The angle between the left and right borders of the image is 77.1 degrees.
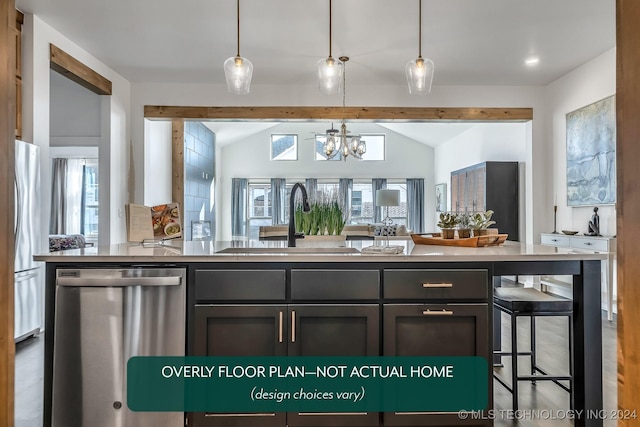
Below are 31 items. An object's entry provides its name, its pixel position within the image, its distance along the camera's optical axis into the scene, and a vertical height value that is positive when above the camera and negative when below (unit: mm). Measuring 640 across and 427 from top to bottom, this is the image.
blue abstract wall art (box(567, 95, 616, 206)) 4241 +723
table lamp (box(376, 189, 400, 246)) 8852 +437
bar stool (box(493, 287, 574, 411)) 1999 -466
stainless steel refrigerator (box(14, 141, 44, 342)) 3148 -193
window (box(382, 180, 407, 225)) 11297 +334
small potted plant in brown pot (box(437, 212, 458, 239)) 2443 -55
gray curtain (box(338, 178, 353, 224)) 11180 +686
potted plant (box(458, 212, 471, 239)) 2432 -60
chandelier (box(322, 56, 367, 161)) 5942 +1146
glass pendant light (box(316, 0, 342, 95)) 2607 +933
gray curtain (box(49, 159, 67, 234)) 6719 +308
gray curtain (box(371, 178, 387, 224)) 11250 +889
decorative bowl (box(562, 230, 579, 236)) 4617 -168
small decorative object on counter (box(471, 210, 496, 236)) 2393 -40
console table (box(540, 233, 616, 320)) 3912 -304
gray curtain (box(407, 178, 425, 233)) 11219 +361
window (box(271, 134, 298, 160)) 11320 +1983
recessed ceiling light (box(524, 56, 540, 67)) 4594 +1823
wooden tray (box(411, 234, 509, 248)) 2273 -140
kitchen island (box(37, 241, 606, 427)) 1802 -398
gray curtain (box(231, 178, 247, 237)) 11125 +311
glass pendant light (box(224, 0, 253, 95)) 2531 +909
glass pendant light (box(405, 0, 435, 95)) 2611 +937
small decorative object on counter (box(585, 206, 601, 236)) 4363 -81
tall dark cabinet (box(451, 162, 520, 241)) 6406 +375
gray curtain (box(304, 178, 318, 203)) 11042 +873
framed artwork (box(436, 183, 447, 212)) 10148 +511
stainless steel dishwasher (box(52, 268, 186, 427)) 1775 -532
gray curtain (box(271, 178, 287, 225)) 11117 +509
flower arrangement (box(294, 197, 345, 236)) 3082 -35
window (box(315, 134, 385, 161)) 11344 +1975
